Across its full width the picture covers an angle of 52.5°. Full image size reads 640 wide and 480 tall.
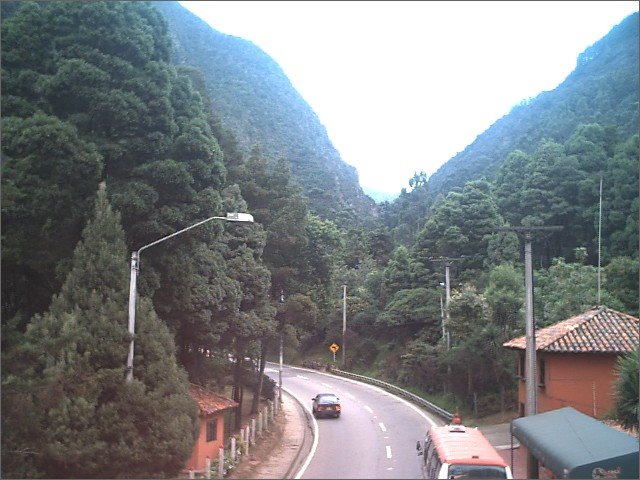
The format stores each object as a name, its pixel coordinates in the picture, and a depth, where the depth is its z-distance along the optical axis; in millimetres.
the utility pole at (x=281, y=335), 31347
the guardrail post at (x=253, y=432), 21594
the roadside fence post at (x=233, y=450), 17812
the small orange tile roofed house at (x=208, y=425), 17281
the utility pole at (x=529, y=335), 18688
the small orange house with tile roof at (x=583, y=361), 21234
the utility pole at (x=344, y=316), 42250
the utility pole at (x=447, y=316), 31578
